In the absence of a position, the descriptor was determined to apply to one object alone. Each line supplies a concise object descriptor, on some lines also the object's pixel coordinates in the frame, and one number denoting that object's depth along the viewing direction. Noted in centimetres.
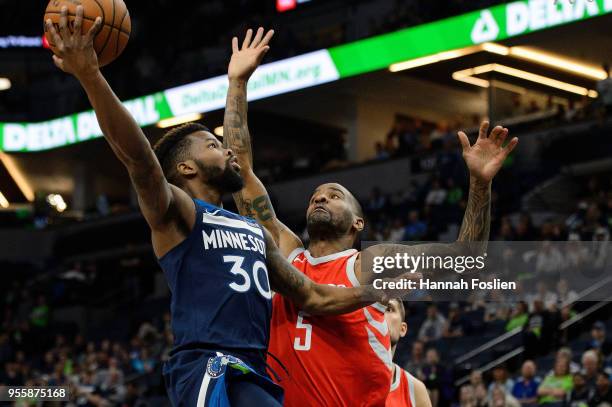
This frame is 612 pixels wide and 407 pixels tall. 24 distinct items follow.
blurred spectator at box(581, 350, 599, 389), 1184
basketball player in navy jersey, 450
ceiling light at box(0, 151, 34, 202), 3203
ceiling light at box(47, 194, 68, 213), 3294
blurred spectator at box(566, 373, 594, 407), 1148
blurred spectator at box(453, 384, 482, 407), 1246
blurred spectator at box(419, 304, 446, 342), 1509
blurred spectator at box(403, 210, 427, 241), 1925
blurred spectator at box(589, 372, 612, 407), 1119
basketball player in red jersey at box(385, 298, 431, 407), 720
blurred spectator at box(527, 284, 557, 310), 1274
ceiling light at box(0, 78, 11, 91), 3347
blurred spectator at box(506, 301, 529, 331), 1405
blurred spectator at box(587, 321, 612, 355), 1265
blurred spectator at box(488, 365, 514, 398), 1245
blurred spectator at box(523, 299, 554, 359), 1366
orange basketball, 466
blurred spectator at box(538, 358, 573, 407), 1198
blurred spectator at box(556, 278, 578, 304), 1258
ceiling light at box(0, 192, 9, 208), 3163
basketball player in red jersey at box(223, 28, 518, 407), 563
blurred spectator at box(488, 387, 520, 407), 1202
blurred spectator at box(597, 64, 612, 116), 1833
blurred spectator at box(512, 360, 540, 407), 1229
